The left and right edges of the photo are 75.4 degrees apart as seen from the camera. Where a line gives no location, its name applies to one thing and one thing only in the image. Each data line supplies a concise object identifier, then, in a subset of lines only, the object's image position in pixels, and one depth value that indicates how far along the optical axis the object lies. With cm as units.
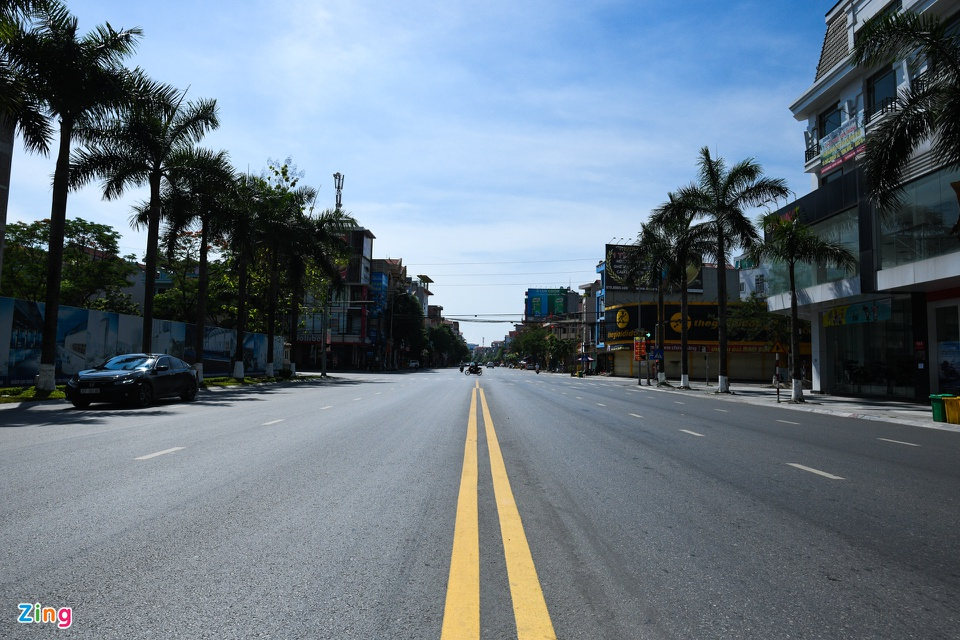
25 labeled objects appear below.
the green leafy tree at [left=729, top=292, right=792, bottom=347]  4750
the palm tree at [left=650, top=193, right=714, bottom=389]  3788
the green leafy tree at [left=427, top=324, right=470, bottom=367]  15050
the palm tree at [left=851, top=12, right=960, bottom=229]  1653
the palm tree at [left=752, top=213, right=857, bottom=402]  2692
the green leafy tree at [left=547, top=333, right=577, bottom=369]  10288
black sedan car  1581
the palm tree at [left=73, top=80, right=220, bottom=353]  2323
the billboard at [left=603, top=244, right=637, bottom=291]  8506
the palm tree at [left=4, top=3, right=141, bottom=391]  1892
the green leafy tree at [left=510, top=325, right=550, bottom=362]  12100
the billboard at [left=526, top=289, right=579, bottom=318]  12262
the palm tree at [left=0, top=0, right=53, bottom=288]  1521
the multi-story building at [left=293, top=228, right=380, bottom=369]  8538
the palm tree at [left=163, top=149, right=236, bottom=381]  2841
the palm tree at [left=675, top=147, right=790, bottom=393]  3350
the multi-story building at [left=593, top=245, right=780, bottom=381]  6688
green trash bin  1766
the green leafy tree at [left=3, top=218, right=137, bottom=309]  4088
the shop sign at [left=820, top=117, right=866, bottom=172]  3070
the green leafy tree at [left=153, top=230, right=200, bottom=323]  4944
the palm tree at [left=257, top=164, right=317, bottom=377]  3769
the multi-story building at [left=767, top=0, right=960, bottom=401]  2353
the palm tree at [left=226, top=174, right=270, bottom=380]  3169
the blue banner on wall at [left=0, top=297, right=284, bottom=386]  2153
